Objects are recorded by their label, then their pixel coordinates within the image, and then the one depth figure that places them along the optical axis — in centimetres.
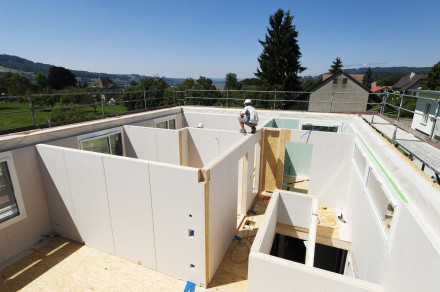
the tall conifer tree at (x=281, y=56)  2516
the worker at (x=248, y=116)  616
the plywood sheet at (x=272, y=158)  700
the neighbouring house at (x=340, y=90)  2123
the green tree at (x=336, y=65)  4634
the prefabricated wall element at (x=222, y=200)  379
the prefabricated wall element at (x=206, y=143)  631
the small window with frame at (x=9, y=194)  442
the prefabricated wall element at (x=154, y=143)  666
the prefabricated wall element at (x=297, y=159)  939
